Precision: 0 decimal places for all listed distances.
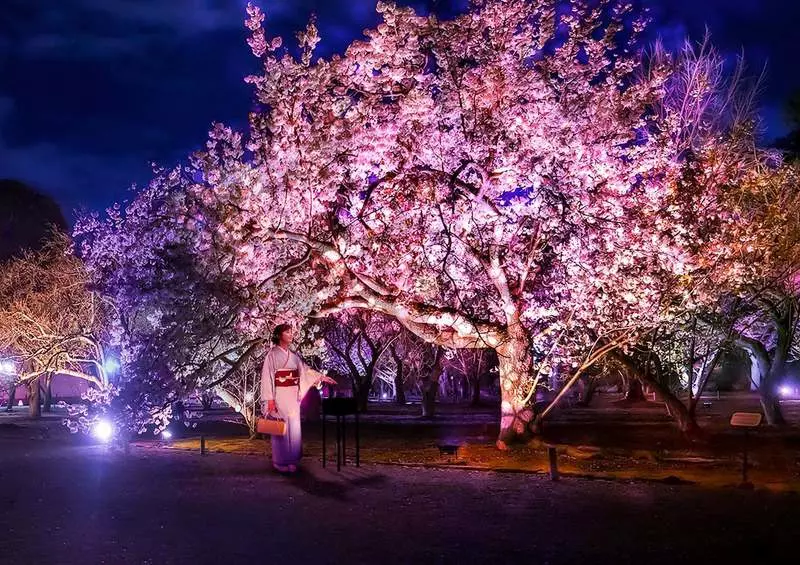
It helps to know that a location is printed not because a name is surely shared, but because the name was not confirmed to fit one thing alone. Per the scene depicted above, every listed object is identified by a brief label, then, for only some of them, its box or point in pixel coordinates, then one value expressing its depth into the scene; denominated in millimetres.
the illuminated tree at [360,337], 36188
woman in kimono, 12109
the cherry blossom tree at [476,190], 15078
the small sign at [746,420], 10695
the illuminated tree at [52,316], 26828
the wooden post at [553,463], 11503
